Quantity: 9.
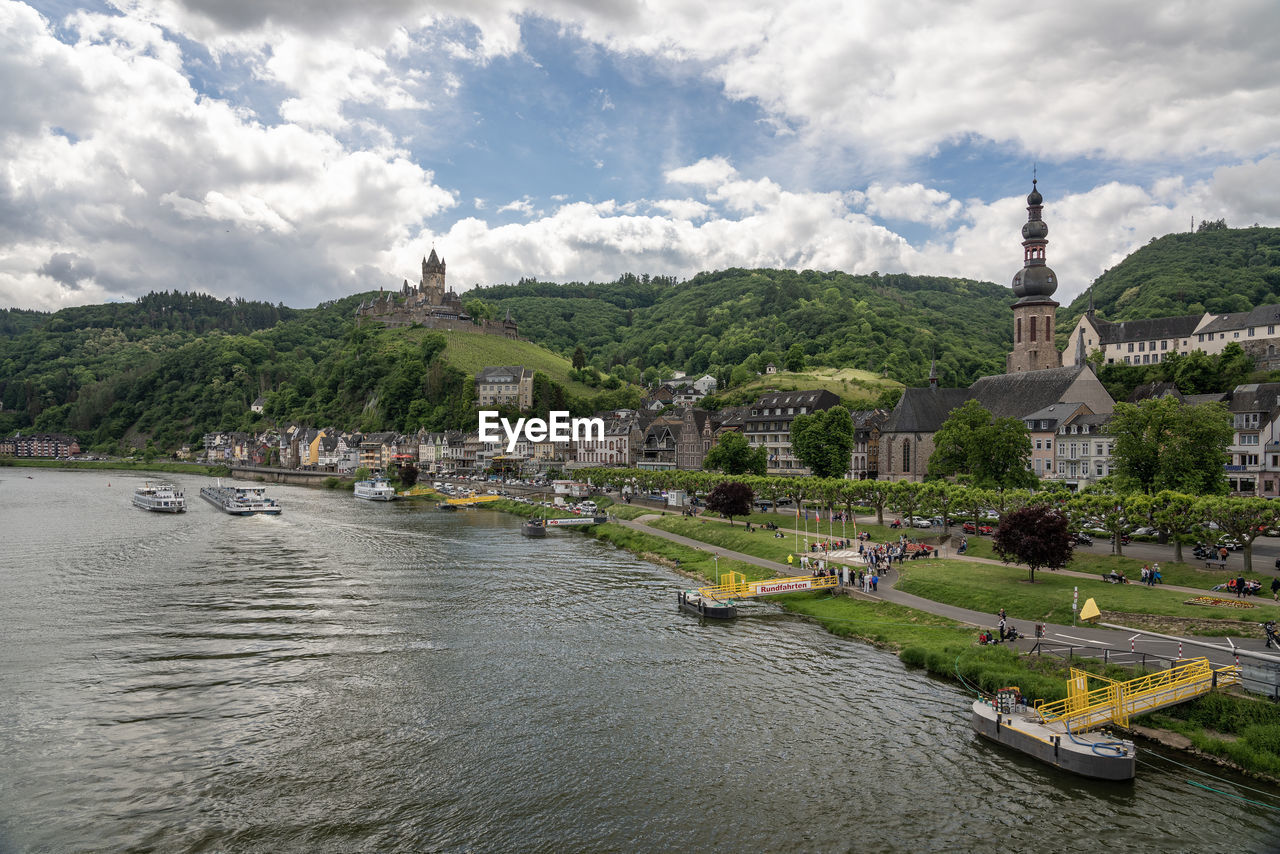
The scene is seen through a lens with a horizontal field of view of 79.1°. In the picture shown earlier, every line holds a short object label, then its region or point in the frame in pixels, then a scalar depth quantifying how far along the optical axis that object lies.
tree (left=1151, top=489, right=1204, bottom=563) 39.08
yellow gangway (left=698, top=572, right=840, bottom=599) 44.38
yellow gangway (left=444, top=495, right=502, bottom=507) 108.44
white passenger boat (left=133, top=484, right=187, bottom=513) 98.56
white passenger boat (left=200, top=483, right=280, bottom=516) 96.69
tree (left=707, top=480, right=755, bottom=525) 65.38
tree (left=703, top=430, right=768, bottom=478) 93.06
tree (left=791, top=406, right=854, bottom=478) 87.81
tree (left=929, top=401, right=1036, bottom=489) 58.88
